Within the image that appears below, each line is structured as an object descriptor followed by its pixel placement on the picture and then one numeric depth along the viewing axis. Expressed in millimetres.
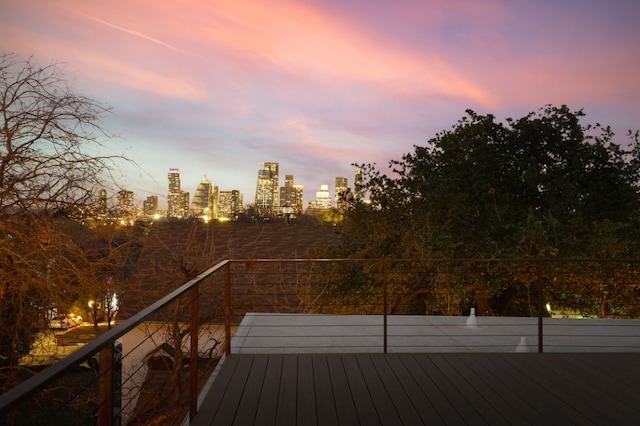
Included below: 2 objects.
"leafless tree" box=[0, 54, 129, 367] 4219
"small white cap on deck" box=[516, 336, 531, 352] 3813
